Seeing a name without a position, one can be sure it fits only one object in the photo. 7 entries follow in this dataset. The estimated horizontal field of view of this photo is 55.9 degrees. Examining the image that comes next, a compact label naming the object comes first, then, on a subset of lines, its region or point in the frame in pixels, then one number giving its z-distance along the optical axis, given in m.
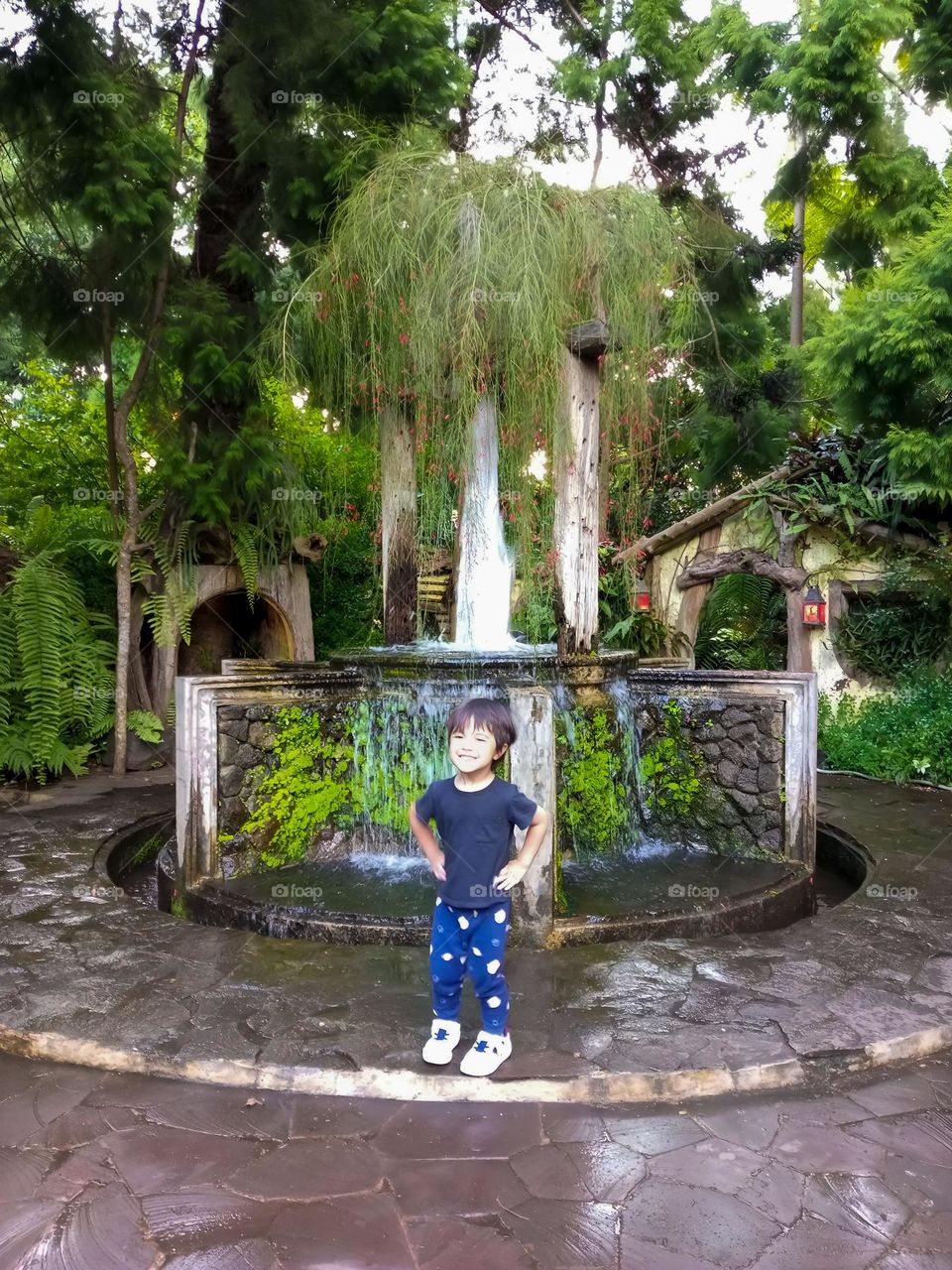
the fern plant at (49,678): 7.98
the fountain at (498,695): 4.95
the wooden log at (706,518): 10.39
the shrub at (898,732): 8.30
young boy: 3.00
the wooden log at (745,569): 10.05
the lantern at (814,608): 9.75
